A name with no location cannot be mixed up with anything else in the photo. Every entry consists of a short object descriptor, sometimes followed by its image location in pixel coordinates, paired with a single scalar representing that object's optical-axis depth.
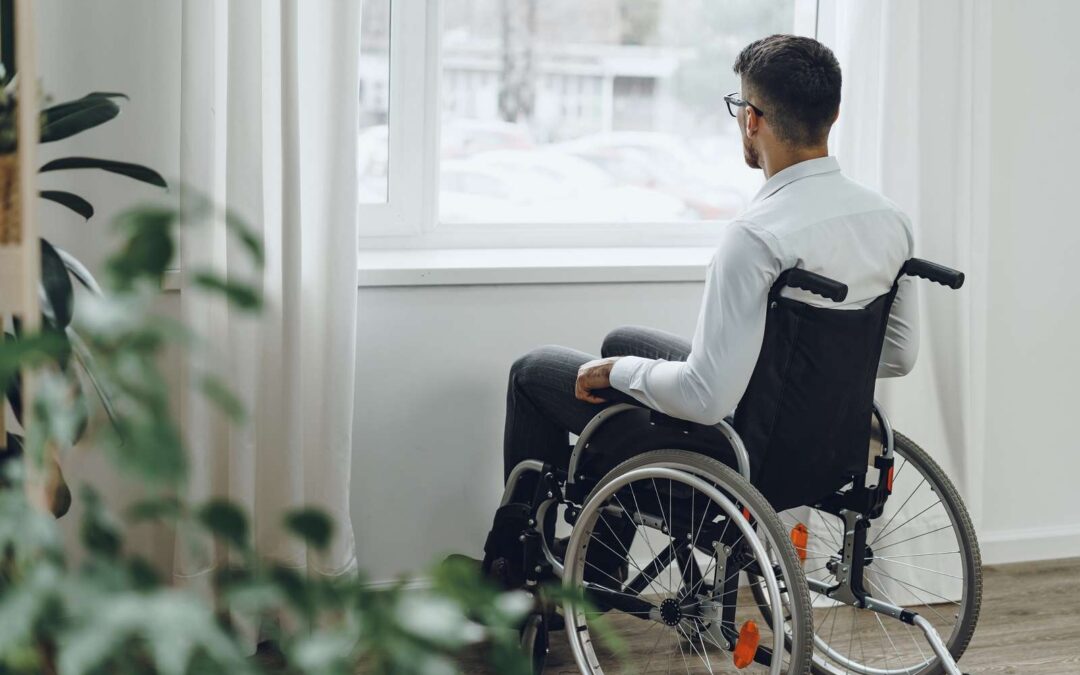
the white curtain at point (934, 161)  2.50
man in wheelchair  1.73
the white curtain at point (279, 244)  2.14
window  2.60
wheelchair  1.72
